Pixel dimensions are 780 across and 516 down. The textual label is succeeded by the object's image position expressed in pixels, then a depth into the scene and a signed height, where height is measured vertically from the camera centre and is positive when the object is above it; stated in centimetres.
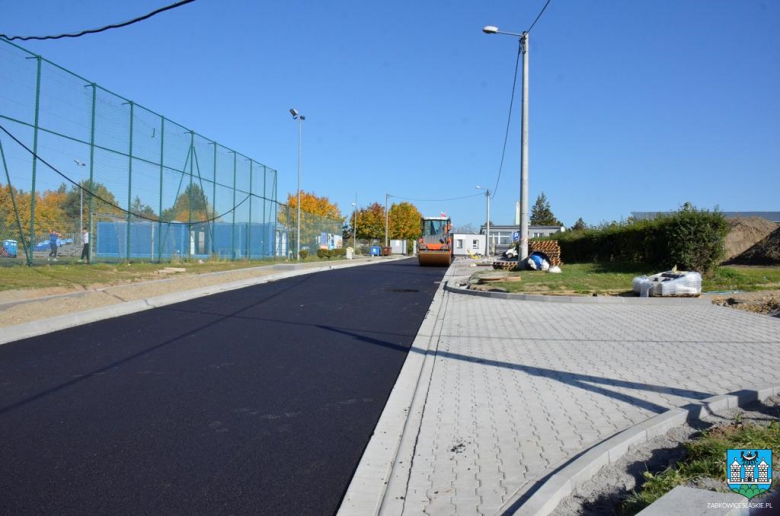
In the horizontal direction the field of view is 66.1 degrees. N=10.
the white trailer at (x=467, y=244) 5647 +27
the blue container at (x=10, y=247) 1722 -20
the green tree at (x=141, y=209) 2453 +138
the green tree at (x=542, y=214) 10000 +581
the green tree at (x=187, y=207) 2730 +173
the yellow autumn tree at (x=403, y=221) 10038 +415
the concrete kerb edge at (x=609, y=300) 1328 -118
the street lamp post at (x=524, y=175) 2217 +269
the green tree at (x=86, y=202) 2014 +139
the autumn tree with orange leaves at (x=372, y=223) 9925 +372
